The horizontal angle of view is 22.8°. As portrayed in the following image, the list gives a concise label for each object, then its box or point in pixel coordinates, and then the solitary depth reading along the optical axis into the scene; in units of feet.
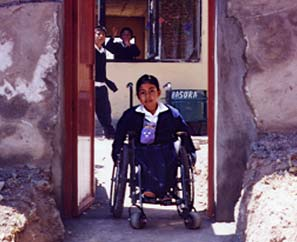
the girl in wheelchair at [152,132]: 18.37
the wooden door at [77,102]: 18.95
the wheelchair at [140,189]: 18.04
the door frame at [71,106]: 18.92
